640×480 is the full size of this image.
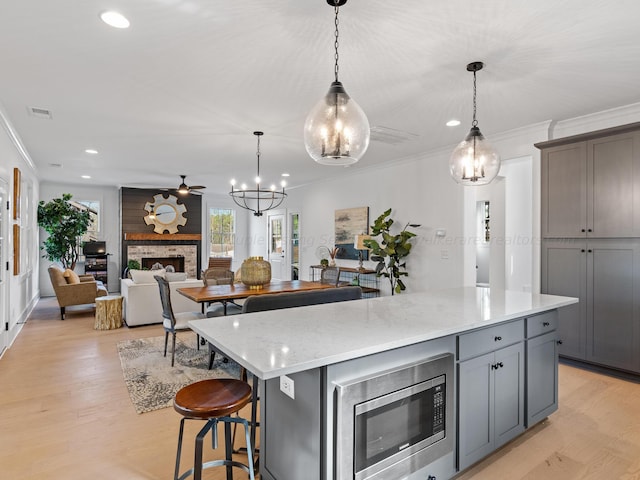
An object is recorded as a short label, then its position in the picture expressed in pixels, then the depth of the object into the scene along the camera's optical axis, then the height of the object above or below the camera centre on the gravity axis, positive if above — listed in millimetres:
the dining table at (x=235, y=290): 3785 -590
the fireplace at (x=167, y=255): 8836 -377
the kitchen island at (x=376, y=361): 1459 -581
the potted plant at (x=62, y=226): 6996 +264
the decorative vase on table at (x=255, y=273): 4297 -394
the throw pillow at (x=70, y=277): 6250 -655
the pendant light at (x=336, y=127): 1831 +578
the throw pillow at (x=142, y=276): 5466 -558
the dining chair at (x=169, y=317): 3764 -837
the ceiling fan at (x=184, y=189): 6707 +946
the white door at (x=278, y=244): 9430 -111
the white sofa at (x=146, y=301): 5348 -936
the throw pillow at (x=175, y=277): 5547 -575
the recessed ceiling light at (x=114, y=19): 2085 +1305
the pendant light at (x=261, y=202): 9371 +1103
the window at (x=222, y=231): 10547 +260
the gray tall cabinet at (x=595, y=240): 3332 +8
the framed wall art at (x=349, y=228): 6715 +234
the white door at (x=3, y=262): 4047 -264
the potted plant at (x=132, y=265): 8531 -603
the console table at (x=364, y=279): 6324 -731
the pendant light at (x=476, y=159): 2674 +613
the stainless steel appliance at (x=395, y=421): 1484 -828
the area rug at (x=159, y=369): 3033 -1310
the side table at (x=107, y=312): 5227 -1065
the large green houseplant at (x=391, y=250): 5648 -154
